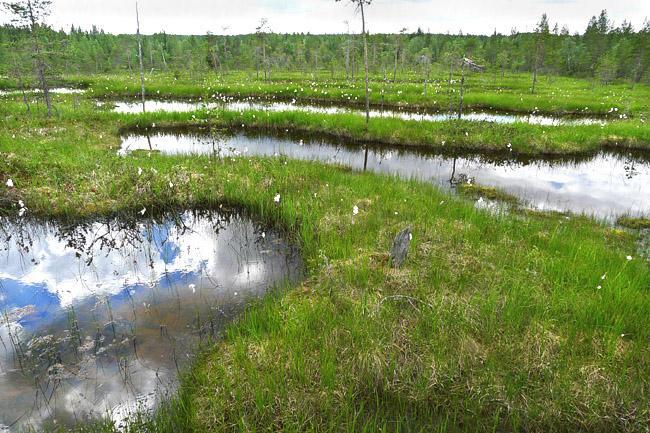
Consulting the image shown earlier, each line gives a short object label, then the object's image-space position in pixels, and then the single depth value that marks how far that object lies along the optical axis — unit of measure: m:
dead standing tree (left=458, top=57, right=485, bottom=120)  18.23
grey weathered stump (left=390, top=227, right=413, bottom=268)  7.29
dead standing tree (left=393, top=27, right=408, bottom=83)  34.47
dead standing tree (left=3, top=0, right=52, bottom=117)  18.67
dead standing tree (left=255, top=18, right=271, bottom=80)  41.72
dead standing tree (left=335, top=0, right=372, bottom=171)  17.83
